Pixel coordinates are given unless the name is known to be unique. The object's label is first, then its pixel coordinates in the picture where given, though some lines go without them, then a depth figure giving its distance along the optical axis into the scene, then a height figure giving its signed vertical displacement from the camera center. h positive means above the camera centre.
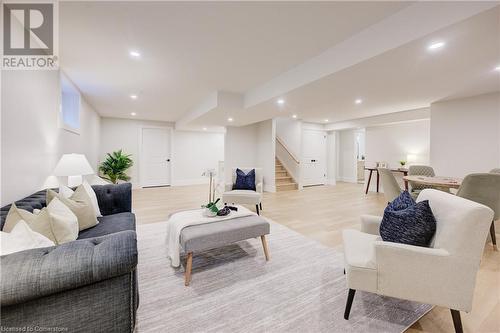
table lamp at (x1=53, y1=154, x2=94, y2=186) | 2.57 -0.04
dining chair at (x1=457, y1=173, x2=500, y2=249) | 2.51 -0.28
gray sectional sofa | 0.81 -0.51
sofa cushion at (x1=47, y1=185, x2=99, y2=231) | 1.88 -0.40
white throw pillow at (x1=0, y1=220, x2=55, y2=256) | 0.95 -0.38
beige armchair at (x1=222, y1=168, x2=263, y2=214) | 3.96 -0.62
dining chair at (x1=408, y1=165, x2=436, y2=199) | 4.38 -0.11
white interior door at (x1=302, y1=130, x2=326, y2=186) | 7.87 +0.29
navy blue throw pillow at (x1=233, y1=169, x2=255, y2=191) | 4.34 -0.35
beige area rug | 1.46 -1.09
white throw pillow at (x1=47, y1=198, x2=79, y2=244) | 1.46 -0.44
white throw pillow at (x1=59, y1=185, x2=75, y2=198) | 2.05 -0.29
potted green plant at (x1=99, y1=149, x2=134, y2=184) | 6.21 -0.12
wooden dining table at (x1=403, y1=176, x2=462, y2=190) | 2.96 -0.24
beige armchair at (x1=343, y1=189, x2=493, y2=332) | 1.24 -0.63
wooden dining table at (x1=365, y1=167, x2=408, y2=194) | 5.77 -0.18
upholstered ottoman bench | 1.93 -0.68
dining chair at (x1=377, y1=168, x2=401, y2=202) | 3.44 -0.33
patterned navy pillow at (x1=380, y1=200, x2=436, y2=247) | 1.41 -0.41
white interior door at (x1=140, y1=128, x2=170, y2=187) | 7.29 +0.24
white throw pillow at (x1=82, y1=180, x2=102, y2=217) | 2.17 -0.37
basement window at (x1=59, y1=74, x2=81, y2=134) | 3.63 +1.05
